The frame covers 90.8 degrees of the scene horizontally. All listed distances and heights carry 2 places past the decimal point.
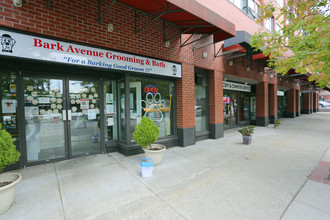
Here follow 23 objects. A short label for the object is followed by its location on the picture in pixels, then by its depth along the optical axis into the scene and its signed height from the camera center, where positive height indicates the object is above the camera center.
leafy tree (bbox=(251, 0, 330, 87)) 3.19 +1.51
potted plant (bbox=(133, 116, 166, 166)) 4.07 -0.79
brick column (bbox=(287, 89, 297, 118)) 17.29 +0.05
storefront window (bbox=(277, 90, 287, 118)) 16.88 -0.05
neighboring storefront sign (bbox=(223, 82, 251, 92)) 9.56 +1.13
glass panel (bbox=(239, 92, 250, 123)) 11.45 -0.28
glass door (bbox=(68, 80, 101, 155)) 4.73 -0.30
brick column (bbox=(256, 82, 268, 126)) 11.11 +0.13
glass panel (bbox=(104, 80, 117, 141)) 5.33 -0.17
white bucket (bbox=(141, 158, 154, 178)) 3.51 -1.37
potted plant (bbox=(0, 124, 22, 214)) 2.37 -1.11
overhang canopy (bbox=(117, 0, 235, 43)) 3.88 +2.46
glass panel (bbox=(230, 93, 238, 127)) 10.55 -0.32
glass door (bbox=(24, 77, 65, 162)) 4.15 -0.32
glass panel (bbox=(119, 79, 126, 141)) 5.23 -0.18
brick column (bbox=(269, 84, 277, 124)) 12.43 +0.06
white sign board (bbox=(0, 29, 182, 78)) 3.29 +1.28
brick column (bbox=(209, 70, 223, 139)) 7.30 -0.02
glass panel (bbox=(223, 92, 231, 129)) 10.11 -0.30
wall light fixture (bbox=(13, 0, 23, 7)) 3.30 +2.13
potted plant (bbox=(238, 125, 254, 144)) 6.30 -1.20
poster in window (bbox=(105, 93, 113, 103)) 5.33 +0.29
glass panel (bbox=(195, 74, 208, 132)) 7.28 +0.07
